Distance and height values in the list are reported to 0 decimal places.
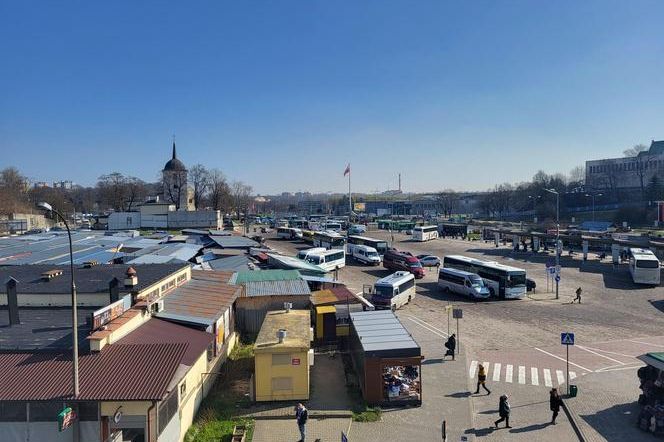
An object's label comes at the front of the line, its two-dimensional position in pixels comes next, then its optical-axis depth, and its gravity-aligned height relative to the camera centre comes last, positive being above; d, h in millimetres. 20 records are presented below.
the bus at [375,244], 56906 -4980
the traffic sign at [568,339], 16250 -4649
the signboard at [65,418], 10203 -4590
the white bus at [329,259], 43875 -5240
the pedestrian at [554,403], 14039 -5915
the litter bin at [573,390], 15861 -6232
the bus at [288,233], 77812 -4989
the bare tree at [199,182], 109825 +4946
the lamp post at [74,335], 9992 -3012
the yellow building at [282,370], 15305 -5318
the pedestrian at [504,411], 13820 -5999
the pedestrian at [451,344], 19688 -5819
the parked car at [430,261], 48125 -5944
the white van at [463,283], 32500 -5742
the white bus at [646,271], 36469 -5340
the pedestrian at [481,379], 16180 -5977
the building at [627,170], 118812 +7903
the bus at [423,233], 75375 -4936
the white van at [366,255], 48812 -5477
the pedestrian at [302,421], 12758 -5751
